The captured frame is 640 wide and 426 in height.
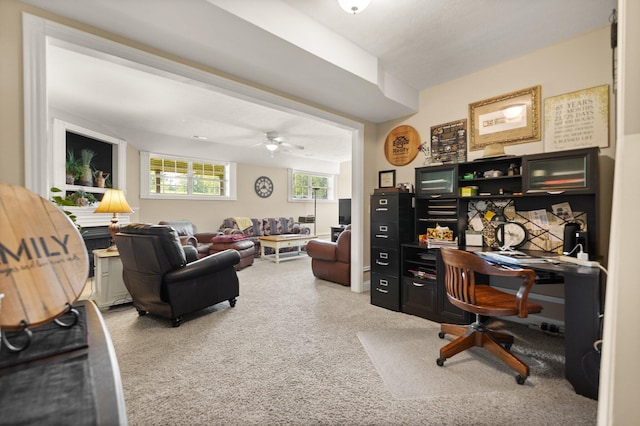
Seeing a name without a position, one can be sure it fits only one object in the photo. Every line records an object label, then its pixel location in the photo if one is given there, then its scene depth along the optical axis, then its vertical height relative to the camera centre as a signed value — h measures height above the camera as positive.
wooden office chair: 1.81 -0.66
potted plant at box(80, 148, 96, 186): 4.46 +0.61
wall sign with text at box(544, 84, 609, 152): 2.27 +0.79
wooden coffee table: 5.68 -0.75
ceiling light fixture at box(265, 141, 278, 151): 5.31 +1.19
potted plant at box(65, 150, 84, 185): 4.27 +0.58
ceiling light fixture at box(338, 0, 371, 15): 1.83 +1.36
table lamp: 3.17 +0.00
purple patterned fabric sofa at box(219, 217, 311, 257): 6.53 -0.51
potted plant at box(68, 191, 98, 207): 4.29 +0.11
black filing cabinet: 3.17 -0.37
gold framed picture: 2.63 +0.92
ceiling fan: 5.32 +1.32
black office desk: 1.67 -0.73
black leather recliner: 2.60 -0.66
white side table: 3.04 -0.82
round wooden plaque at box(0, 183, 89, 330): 0.71 -0.16
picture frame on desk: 3.74 +0.41
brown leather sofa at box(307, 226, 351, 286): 4.05 -0.78
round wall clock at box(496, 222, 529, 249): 2.68 -0.25
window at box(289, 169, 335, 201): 8.22 +0.68
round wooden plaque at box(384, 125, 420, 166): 3.54 +0.84
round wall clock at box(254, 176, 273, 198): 7.43 +0.55
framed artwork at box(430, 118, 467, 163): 3.12 +0.78
